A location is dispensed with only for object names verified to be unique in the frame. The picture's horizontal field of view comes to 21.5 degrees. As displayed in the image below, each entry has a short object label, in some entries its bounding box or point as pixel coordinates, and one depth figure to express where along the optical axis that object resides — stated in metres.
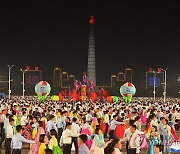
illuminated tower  105.81
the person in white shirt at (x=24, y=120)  18.08
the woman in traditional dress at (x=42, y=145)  10.91
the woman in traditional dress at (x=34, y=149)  11.16
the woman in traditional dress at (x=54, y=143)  11.27
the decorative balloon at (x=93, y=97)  48.97
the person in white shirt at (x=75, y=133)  14.70
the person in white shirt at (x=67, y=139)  13.77
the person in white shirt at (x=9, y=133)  14.20
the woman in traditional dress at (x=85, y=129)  14.96
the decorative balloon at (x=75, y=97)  48.12
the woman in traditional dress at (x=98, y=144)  11.20
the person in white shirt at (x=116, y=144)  9.13
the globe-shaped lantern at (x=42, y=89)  40.34
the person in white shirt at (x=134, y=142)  12.36
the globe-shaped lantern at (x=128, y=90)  39.84
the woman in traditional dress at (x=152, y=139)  12.32
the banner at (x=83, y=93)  47.36
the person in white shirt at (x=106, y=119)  20.80
